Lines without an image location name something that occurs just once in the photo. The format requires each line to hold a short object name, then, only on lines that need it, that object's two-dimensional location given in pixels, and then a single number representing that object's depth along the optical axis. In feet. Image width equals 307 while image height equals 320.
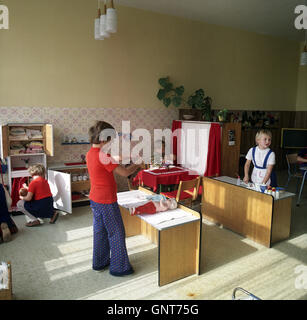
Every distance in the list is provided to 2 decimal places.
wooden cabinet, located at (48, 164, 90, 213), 18.98
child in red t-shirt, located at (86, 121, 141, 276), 10.86
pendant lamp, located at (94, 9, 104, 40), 17.33
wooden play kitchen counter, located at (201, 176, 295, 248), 14.73
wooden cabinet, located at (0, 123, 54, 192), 18.42
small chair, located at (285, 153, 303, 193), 23.72
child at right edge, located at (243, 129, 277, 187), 15.87
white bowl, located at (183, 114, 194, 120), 25.40
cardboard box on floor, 9.26
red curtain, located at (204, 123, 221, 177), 21.86
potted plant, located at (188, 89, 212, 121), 24.29
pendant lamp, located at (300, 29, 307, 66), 23.69
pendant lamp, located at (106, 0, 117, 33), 14.75
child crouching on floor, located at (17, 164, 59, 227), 17.02
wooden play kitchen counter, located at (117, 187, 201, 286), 11.27
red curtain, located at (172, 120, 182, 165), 25.81
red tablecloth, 19.02
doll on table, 12.26
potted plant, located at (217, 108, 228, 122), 21.87
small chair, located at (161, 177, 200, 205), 16.75
